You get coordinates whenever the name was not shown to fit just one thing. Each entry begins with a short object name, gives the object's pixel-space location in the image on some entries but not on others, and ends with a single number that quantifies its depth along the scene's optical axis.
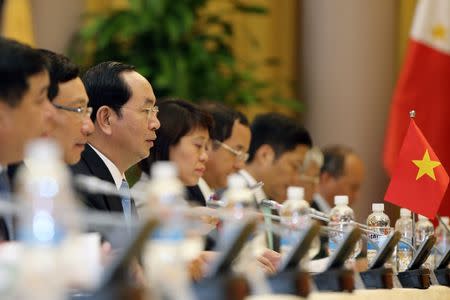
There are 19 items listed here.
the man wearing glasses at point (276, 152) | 12.06
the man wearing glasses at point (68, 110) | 6.93
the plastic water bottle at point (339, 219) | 8.71
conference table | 5.25
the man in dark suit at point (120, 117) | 8.21
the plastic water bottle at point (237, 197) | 5.33
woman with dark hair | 9.31
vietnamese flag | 8.81
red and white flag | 14.02
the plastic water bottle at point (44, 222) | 3.89
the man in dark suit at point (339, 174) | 13.67
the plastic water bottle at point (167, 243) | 4.35
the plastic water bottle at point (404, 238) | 8.56
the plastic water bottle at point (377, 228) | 8.35
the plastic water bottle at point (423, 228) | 10.16
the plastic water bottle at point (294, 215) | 6.22
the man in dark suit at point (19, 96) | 5.53
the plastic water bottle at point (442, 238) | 10.23
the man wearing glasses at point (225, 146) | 10.86
